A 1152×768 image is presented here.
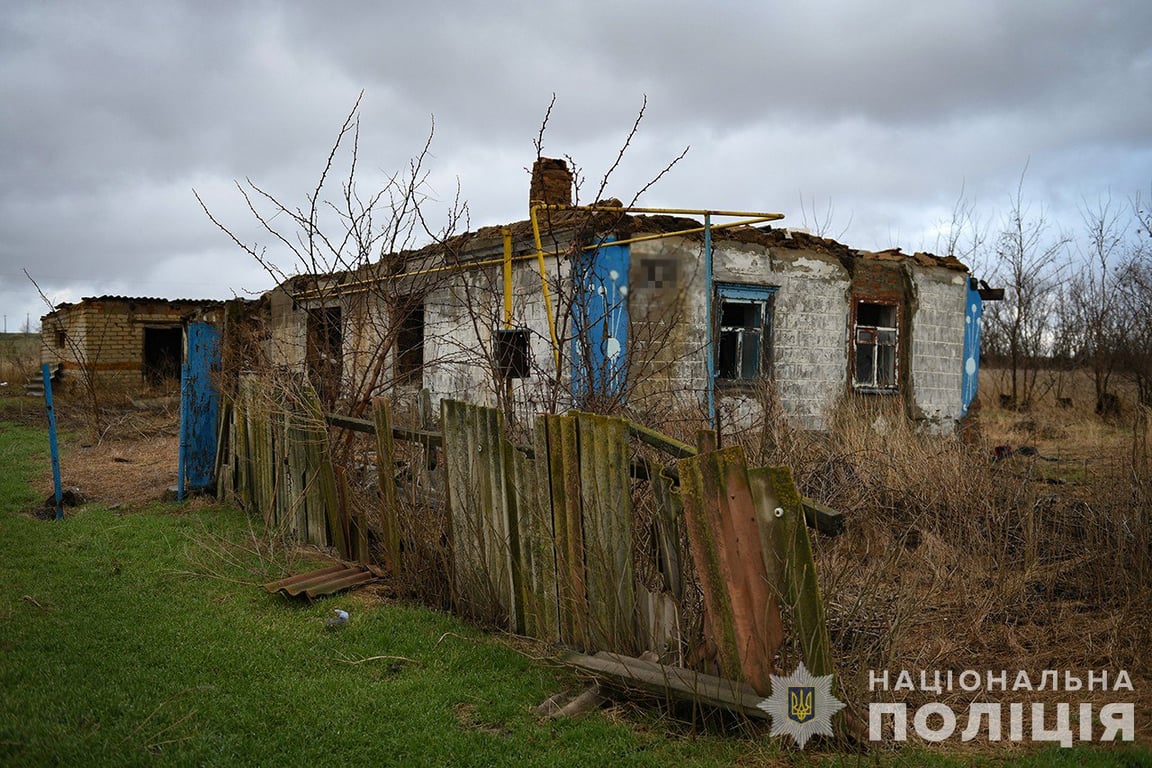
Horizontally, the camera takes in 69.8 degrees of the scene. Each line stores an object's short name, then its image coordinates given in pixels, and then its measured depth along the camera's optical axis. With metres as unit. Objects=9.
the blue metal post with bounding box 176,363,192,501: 7.82
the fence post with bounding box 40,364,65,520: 7.01
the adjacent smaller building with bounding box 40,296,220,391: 20.73
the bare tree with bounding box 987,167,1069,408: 21.10
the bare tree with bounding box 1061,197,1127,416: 17.55
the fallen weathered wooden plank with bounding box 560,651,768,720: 2.99
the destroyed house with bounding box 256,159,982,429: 10.01
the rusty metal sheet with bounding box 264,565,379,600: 4.86
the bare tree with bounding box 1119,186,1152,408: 16.19
